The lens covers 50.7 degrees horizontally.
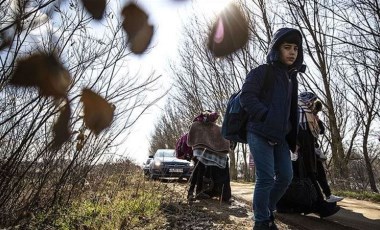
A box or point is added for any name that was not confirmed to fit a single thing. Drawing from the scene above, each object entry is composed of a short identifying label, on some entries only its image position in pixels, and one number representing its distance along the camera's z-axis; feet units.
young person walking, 10.98
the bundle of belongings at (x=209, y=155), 23.17
